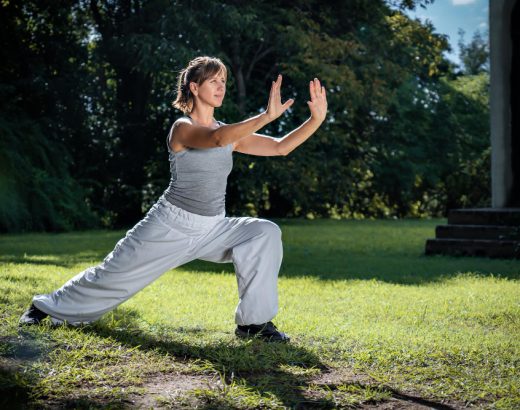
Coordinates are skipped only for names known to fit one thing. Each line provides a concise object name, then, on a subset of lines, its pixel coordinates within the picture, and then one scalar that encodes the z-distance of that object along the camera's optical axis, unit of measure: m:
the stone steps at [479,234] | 11.00
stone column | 12.44
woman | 5.14
